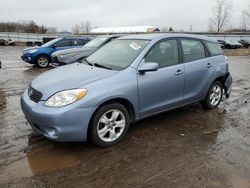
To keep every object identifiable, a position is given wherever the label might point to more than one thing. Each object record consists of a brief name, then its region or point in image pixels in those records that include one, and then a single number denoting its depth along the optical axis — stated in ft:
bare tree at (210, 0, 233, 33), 151.06
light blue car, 9.32
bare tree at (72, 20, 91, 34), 229.81
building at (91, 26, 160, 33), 151.35
